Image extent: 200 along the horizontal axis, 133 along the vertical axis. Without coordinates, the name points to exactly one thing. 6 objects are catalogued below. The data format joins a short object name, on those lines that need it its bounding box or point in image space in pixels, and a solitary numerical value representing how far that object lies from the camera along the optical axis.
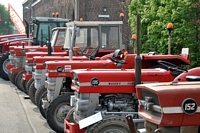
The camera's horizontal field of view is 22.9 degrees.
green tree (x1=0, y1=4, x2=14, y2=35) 86.44
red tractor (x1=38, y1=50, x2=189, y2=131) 9.43
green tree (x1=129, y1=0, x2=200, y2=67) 17.53
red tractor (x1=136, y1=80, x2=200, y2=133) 4.63
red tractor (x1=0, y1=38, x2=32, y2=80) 20.52
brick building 33.56
